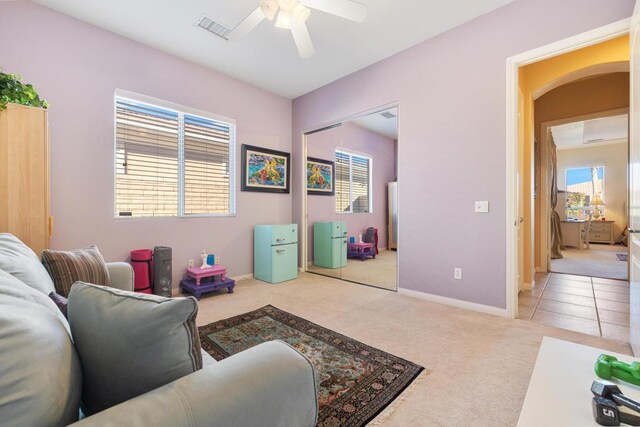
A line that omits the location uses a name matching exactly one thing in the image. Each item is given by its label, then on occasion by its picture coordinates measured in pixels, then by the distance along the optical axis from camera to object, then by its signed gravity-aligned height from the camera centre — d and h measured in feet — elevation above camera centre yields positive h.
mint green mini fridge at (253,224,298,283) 12.64 -1.95
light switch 8.84 +0.17
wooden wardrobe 5.86 +0.79
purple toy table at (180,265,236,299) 10.50 -2.81
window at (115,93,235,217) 10.03 +2.04
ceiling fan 6.35 +4.73
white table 2.78 -2.05
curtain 18.10 -0.94
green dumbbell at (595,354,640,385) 3.17 -1.86
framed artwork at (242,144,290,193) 13.25 +2.10
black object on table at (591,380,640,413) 2.80 -1.95
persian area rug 4.69 -3.28
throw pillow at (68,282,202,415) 2.19 -1.11
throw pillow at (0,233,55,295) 3.33 -0.70
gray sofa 1.58 -1.31
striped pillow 5.12 -1.12
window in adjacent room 25.75 +2.11
